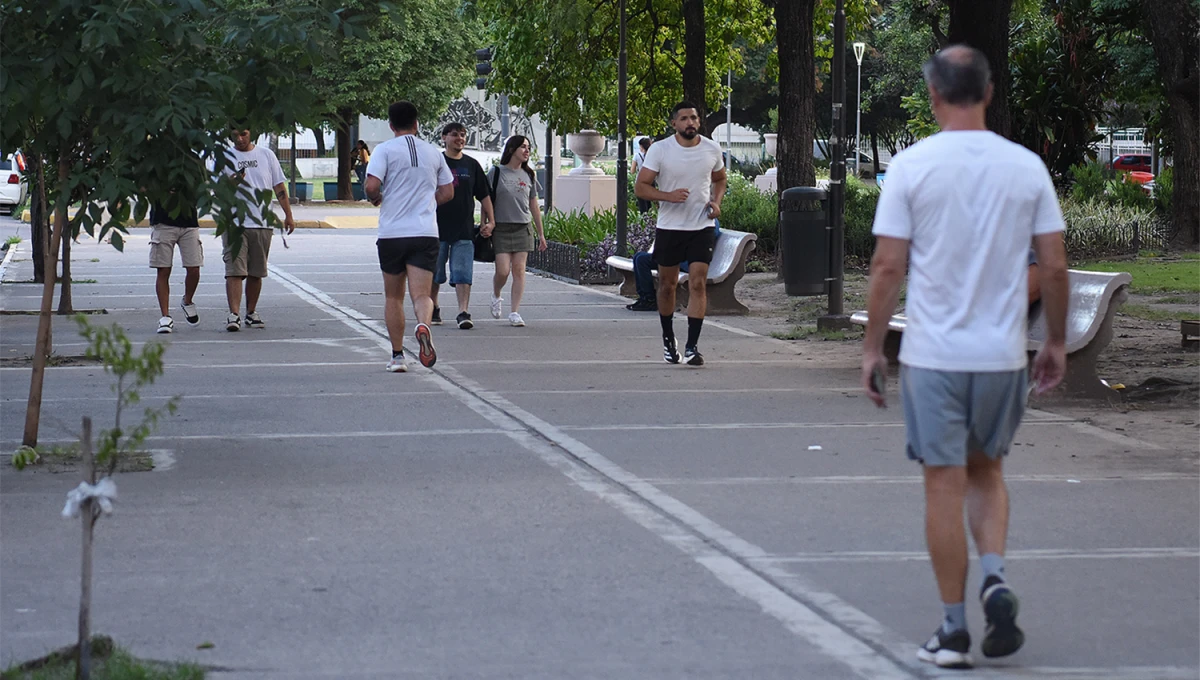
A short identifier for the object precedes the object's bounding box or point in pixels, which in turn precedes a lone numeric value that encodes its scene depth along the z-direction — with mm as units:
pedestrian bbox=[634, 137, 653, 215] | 23641
